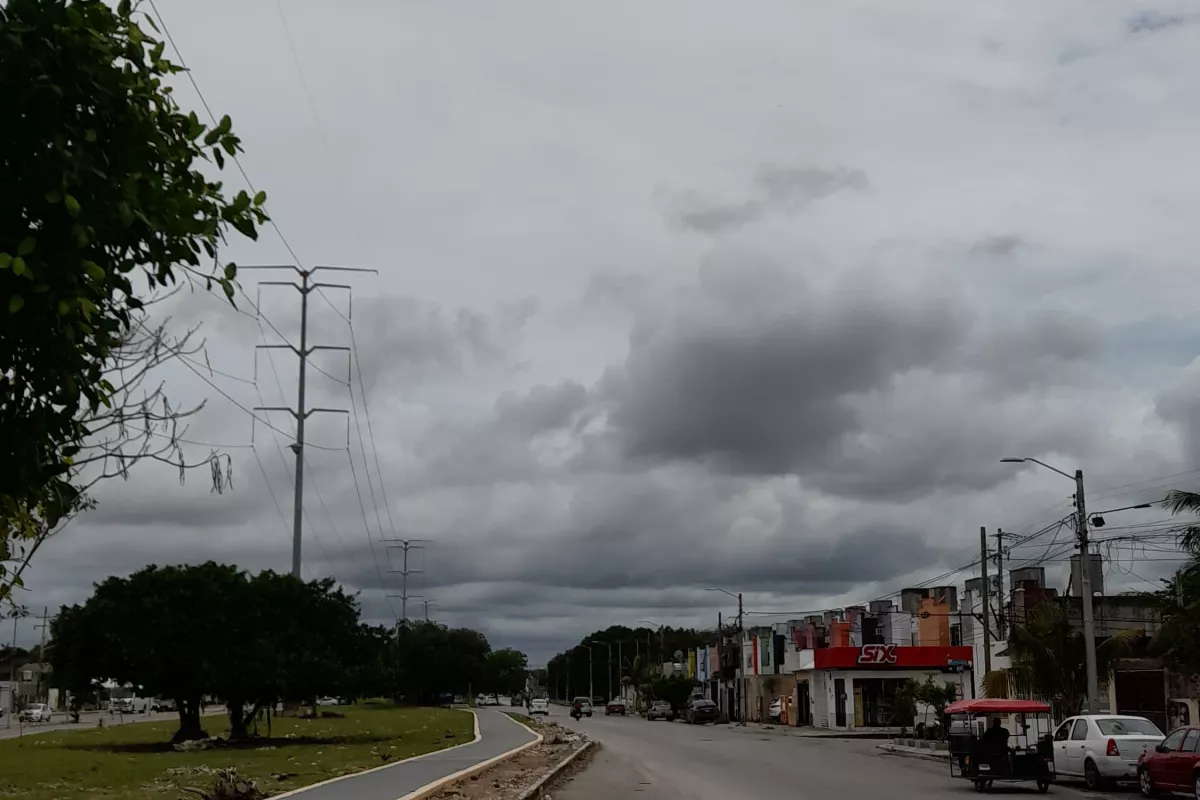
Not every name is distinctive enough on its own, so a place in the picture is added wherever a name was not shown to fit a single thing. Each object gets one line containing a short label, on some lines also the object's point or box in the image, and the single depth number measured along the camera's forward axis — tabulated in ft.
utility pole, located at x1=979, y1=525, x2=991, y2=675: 150.73
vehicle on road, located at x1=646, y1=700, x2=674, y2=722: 343.87
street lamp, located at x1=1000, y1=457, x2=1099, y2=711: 107.24
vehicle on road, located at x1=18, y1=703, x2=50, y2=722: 279.90
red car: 75.51
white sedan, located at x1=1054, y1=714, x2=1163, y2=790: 88.79
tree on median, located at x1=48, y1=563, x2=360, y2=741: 137.18
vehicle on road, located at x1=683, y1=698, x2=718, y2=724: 300.81
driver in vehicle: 87.81
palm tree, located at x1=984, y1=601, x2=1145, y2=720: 123.54
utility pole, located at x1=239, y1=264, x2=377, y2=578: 171.01
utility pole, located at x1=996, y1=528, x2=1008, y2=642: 162.30
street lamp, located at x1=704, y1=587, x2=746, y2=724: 327.22
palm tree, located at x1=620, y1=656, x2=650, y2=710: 478.18
